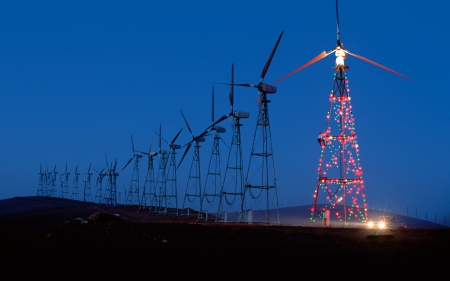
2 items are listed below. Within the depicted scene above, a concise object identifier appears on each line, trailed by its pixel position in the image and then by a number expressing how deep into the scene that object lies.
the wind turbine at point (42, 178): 157.09
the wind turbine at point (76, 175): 142.88
